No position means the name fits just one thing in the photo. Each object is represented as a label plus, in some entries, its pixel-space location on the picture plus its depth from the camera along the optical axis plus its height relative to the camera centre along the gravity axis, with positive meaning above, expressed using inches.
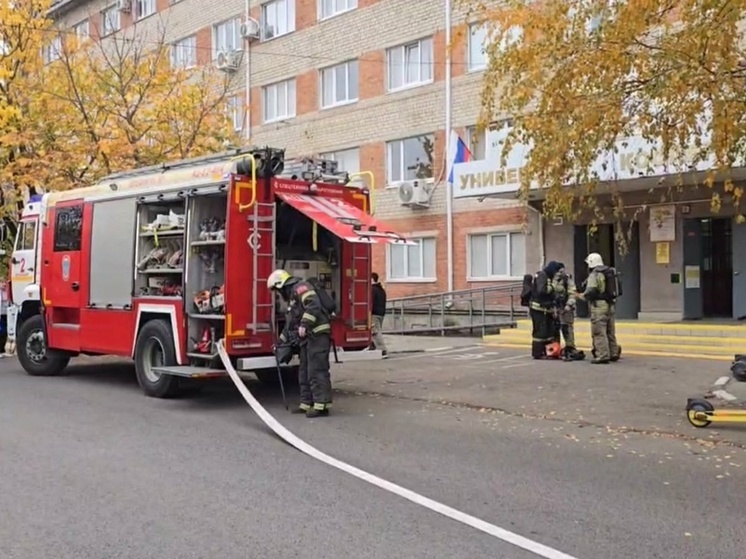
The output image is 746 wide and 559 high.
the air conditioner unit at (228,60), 1116.5 +337.9
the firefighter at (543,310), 553.3 -7.5
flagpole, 872.9 +117.4
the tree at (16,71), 728.3 +218.4
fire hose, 185.6 -56.5
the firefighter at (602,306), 518.9 -4.5
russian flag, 780.6 +145.4
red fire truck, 382.0 +22.0
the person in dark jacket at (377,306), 591.8 -4.9
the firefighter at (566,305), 553.6 -4.0
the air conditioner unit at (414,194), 892.6 +118.9
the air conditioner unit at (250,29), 1108.5 +377.3
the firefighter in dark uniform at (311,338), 356.5 -17.2
